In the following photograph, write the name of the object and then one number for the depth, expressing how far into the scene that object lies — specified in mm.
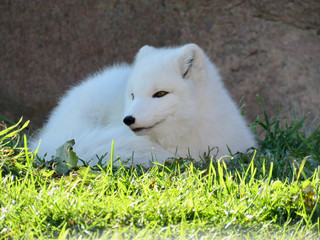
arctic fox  7613
